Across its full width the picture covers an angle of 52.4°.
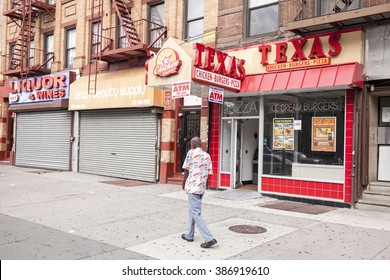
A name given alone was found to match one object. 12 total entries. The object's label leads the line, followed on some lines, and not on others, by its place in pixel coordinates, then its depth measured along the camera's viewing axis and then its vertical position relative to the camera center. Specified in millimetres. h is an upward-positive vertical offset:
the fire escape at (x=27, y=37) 19406 +5385
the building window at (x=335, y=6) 9781 +3714
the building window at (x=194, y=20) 13875 +4416
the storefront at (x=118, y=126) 14656 +696
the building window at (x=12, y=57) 21209 +4615
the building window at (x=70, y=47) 18828 +4559
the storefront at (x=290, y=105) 9992 +1208
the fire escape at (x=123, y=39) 14672 +4133
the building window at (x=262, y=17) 11852 +3948
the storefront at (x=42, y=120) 18266 +1047
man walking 6281 -597
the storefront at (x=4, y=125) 22578 +890
